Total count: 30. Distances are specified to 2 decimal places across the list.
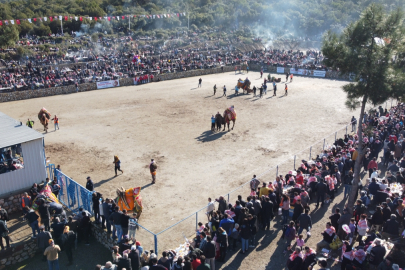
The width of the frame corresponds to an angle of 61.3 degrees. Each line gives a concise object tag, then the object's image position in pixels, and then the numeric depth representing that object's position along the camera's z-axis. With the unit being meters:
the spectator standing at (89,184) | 14.12
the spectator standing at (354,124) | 22.72
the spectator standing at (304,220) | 10.85
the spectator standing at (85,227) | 11.82
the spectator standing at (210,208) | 12.23
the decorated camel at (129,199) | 13.40
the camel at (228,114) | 23.92
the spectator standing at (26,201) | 12.71
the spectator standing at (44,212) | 11.77
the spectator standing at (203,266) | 8.45
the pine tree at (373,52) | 11.02
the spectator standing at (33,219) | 11.60
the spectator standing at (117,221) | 11.02
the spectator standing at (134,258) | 9.28
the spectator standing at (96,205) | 12.23
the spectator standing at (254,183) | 14.43
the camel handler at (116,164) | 17.02
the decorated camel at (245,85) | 35.00
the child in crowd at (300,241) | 9.81
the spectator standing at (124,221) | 11.02
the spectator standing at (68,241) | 10.46
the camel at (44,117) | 23.14
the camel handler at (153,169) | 16.30
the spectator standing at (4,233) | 11.03
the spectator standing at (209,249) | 9.31
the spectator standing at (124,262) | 8.95
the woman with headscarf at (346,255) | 9.05
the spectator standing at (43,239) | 10.34
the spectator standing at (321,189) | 13.27
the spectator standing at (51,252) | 9.79
